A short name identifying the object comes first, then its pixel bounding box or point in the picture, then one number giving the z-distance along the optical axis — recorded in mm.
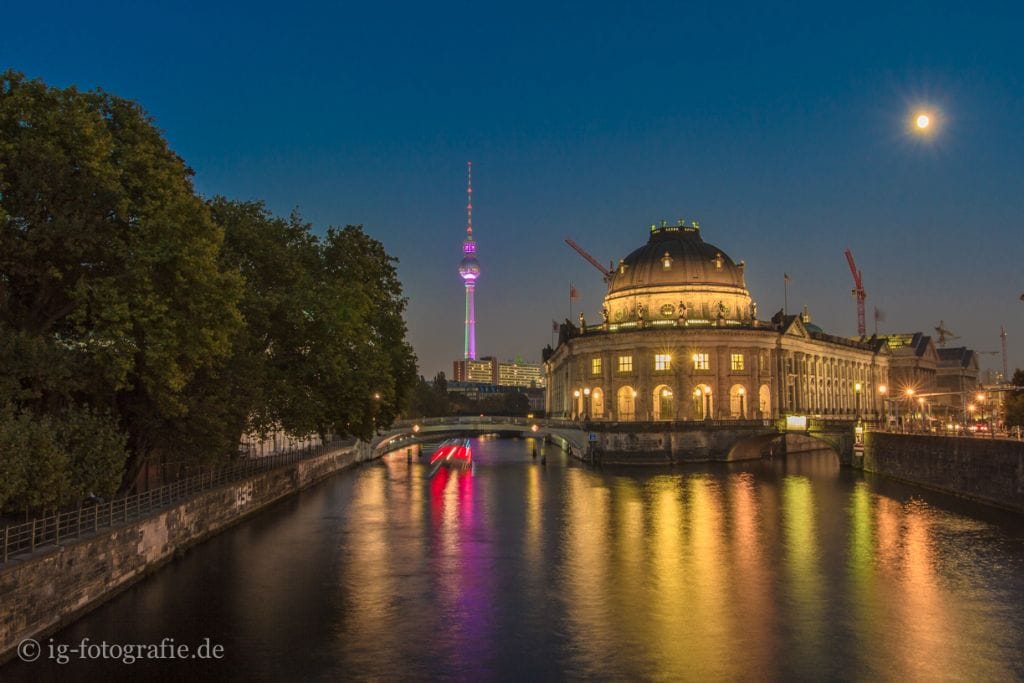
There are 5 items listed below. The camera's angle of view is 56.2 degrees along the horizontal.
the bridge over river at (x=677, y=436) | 97312
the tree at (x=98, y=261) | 33844
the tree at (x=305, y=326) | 53156
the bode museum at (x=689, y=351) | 124438
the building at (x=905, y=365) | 198250
